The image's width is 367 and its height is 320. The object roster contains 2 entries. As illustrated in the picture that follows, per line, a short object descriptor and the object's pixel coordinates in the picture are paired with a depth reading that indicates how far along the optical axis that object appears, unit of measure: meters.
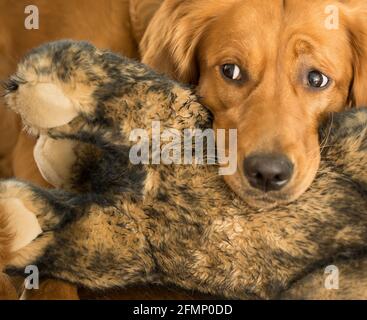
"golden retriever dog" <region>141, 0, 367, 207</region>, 0.91
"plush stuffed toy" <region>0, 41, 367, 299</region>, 0.87
